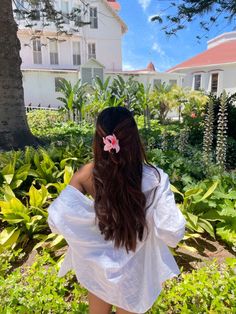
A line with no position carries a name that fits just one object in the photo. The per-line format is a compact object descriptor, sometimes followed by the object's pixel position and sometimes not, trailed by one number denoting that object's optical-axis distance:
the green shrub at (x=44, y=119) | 9.42
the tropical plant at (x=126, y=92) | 11.43
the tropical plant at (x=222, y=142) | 3.57
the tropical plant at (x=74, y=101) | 9.60
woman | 1.36
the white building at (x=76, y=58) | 19.08
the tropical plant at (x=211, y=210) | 2.65
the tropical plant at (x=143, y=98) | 10.43
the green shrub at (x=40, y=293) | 1.86
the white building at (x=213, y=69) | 19.60
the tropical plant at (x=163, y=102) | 12.56
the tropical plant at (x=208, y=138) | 3.64
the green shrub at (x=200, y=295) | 1.84
